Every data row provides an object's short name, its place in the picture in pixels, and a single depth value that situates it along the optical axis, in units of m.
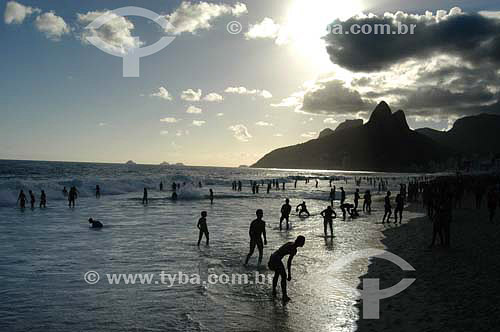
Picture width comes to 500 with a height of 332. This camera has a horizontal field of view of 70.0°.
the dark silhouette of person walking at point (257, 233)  11.32
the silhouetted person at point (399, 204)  20.52
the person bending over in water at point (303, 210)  25.59
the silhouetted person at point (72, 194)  30.95
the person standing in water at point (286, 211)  18.98
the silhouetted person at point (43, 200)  30.25
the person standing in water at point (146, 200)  35.47
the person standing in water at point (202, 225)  14.83
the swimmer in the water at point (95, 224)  19.22
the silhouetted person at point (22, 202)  29.45
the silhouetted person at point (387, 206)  20.92
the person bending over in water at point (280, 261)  8.12
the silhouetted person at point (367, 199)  26.84
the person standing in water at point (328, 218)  17.02
